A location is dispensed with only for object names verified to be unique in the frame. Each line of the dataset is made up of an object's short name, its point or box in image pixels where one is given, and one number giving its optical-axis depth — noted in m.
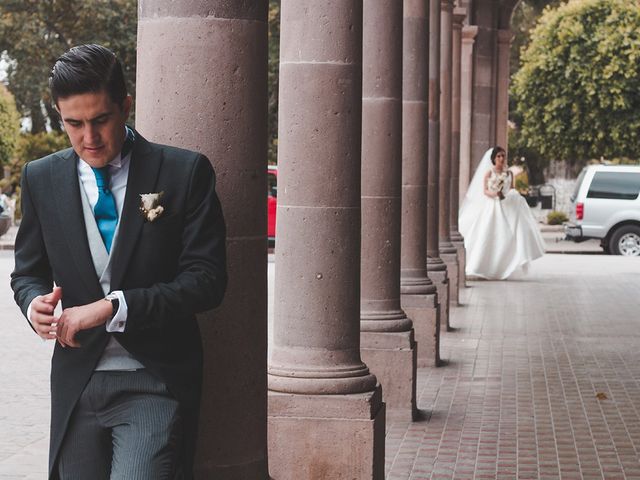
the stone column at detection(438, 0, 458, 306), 16.58
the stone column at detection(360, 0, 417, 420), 8.84
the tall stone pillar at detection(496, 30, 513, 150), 27.20
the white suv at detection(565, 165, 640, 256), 28.48
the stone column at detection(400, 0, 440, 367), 11.11
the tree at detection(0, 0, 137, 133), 40.69
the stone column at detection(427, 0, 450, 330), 13.91
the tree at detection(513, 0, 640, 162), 37.81
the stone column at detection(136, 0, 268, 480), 4.10
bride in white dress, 20.77
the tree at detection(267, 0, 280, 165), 40.12
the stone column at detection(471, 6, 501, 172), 26.20
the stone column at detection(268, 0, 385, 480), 6.49
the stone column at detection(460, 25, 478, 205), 23.92
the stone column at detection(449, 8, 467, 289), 19.30
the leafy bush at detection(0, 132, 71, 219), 45.56
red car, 29.44
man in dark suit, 3.37
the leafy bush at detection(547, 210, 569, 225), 41.91
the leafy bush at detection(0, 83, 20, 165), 42.28
